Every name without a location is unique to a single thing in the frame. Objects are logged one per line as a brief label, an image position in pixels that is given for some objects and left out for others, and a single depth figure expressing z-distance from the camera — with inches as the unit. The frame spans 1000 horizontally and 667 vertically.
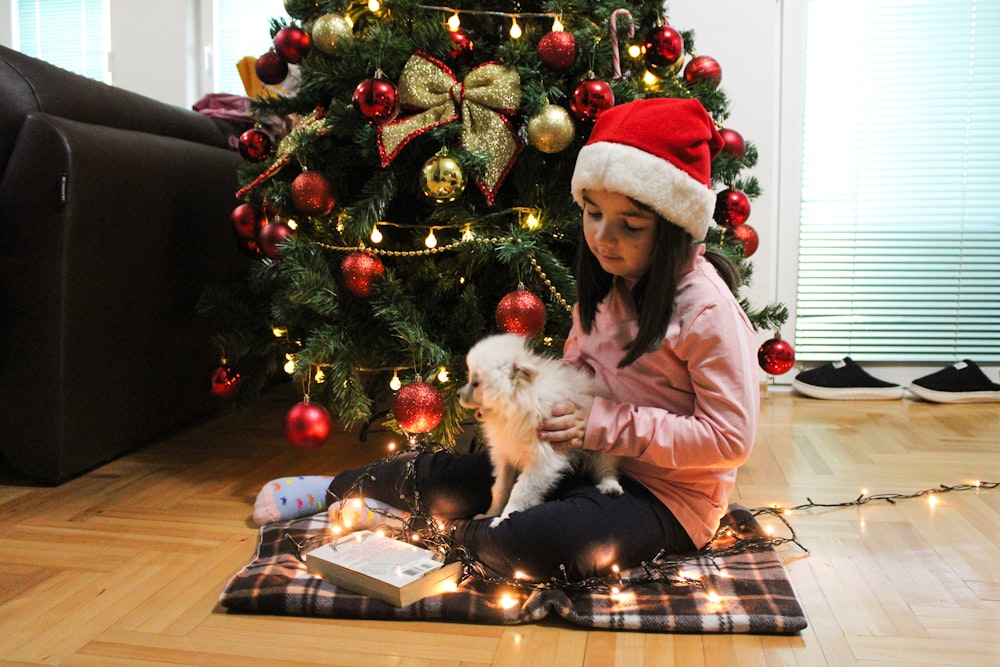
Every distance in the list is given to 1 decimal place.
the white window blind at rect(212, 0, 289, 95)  152.3
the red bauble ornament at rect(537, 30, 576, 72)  68.1
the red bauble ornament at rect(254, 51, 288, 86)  76.3
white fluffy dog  53.2
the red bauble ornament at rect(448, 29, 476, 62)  71.0
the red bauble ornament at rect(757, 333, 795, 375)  82.3
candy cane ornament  69.8
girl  50.1
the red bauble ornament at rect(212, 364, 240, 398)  79.5
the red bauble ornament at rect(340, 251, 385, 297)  69.2
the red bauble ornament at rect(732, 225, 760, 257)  81.4
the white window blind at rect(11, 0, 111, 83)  157.3
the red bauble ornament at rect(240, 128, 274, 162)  80.6
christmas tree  68.3
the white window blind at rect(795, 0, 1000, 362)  115.1
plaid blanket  49.0
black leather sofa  70.7
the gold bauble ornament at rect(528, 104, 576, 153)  67.6
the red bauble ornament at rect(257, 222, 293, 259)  71.9
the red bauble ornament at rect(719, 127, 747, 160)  78.9
